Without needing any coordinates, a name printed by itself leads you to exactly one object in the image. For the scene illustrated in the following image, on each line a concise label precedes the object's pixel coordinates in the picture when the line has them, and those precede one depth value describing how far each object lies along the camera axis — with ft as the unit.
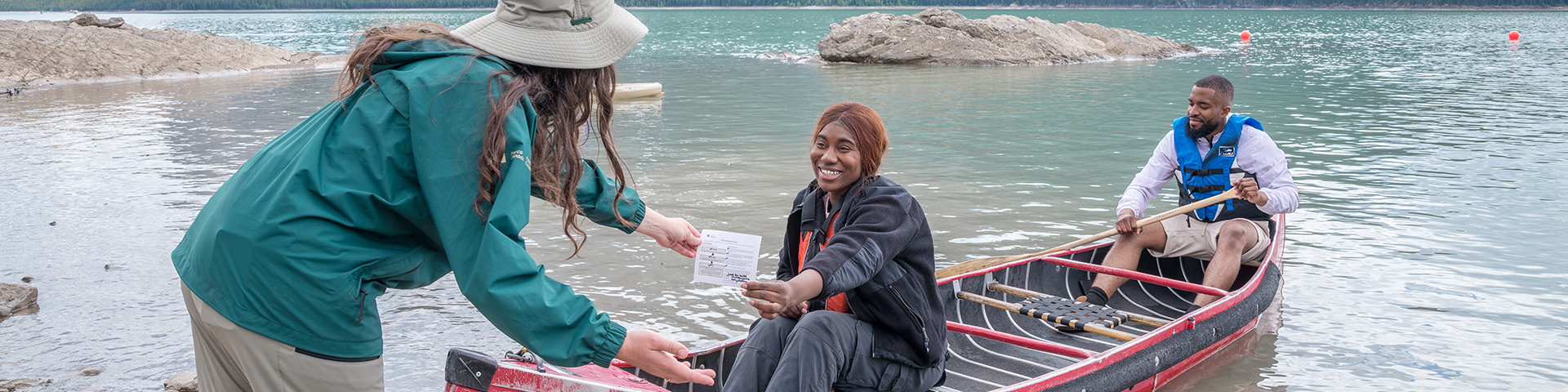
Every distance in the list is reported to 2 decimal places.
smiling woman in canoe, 11.25
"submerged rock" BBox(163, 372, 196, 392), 15.21
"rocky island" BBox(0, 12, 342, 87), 77.92
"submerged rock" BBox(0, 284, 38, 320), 19.72
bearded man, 19.70
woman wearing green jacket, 6.32
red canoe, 11.29
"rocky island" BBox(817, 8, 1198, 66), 94.48
